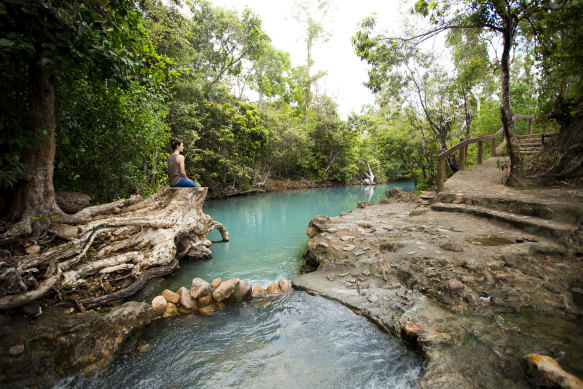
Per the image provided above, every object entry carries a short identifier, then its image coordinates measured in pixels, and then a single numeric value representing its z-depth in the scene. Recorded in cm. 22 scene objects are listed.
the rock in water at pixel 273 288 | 402
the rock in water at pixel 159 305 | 331
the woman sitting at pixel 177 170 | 579
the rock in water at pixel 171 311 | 332
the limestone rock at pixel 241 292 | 374
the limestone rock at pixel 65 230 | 368
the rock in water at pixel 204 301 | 357
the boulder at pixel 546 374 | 161
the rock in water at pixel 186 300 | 347
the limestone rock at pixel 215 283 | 387
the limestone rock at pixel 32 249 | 328
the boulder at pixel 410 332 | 254
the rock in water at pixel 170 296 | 350
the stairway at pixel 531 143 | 904
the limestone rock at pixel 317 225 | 628
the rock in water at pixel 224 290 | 364
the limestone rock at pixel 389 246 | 465
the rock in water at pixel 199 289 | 357
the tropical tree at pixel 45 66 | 262
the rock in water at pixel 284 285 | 409
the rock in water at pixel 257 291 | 393
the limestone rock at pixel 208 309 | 344
